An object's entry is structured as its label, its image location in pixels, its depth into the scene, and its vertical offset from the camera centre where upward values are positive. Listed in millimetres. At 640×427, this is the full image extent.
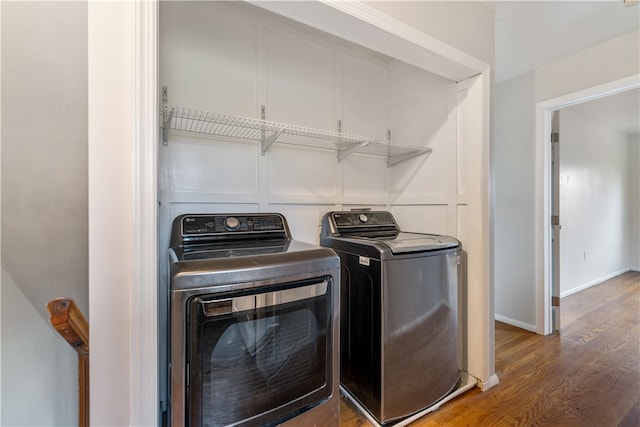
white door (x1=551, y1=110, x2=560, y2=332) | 2529 -22
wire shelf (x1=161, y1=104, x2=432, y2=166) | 1305 +472
